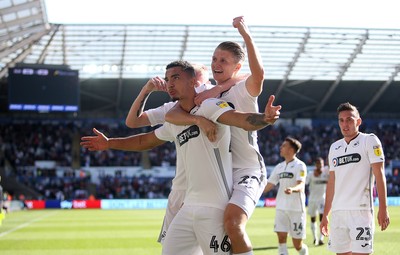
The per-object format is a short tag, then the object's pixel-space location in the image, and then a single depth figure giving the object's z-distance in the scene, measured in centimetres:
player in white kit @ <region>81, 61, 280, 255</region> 539
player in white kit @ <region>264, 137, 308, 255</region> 1130
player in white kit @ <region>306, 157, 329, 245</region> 1826
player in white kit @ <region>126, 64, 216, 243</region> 614
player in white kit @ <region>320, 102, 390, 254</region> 714
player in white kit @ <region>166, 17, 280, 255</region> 538
